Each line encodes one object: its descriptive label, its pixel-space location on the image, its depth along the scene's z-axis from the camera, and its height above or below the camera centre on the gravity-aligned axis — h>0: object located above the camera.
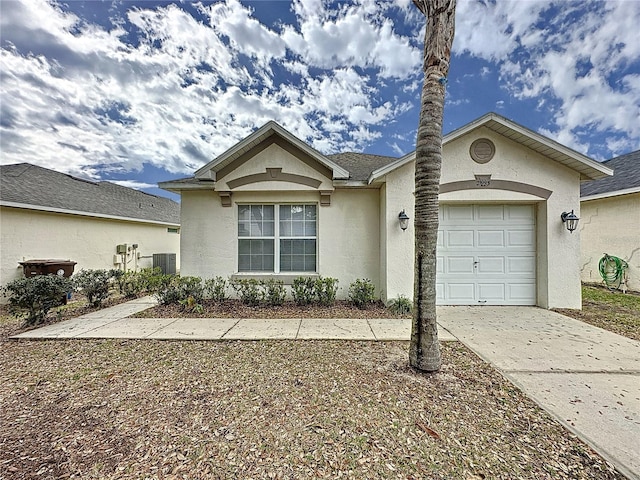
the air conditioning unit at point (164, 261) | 13.28 -0.97
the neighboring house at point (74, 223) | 8.16 +0.73
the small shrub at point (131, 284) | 8.67 -1.37
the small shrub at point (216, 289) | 7.54 -1.30
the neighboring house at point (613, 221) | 8.96 +0.82
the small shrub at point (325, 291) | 7.18 -1.29
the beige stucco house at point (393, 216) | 6.86 +0.74
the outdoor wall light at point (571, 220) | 6.62 +0.57
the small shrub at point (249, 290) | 7.29 -1.29
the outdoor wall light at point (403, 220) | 6.79 +0.58
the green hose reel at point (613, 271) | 9.19 -0.96
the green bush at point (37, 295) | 5.51 -1.14
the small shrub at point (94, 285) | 7.03 -1.12
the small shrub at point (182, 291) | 7.34 -1.35
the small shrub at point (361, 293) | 7.16 -1.36
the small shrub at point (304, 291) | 7.26 -1.30
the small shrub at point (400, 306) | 6.59 -1.55
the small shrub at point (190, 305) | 6.83 -1.61
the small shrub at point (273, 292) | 7.28 -1.34
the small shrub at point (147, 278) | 8.91 -1.19
